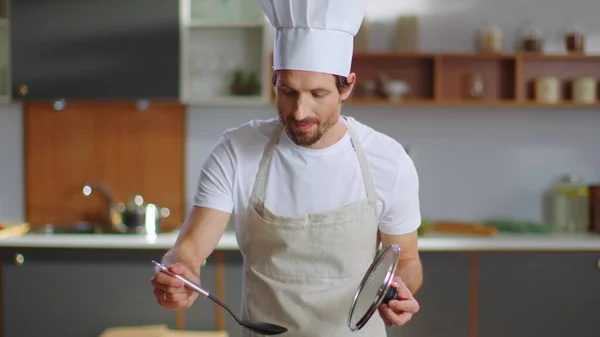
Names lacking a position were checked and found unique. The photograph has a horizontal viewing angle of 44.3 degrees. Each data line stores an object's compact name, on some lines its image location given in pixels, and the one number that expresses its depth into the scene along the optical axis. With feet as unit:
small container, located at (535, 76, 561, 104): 12.60
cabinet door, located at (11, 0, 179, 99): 11.96
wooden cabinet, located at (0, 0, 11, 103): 12.89
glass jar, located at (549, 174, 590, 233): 12.75
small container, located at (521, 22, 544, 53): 12.69
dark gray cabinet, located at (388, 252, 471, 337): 11.23
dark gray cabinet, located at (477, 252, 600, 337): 11.30
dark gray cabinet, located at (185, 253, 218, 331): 11.28
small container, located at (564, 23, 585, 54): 12.65
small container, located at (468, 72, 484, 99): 12.94
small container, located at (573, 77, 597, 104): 12.62
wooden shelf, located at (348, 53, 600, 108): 13.03
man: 6.14
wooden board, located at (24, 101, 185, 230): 13.20
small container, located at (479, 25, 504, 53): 12.67
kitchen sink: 12.49
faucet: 12.80
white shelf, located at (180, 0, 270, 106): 12.35
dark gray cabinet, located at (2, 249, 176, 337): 11.33
